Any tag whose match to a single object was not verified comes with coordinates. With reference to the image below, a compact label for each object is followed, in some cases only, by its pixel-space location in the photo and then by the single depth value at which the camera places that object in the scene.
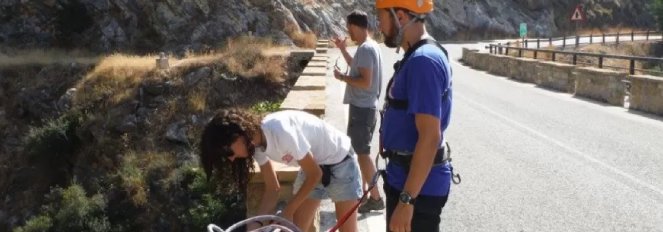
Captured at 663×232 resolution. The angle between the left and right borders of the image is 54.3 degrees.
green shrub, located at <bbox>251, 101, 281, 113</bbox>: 13.10
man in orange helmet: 2.62
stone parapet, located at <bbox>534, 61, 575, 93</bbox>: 18.19
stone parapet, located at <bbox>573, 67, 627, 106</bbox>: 14.86
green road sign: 36.56
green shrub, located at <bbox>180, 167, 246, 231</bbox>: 10.35
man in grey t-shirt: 5.23
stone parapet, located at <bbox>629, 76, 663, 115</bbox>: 13.04
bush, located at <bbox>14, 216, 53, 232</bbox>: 14.31
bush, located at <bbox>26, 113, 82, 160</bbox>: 18.55
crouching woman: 3.01
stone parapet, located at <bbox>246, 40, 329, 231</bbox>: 3.89
